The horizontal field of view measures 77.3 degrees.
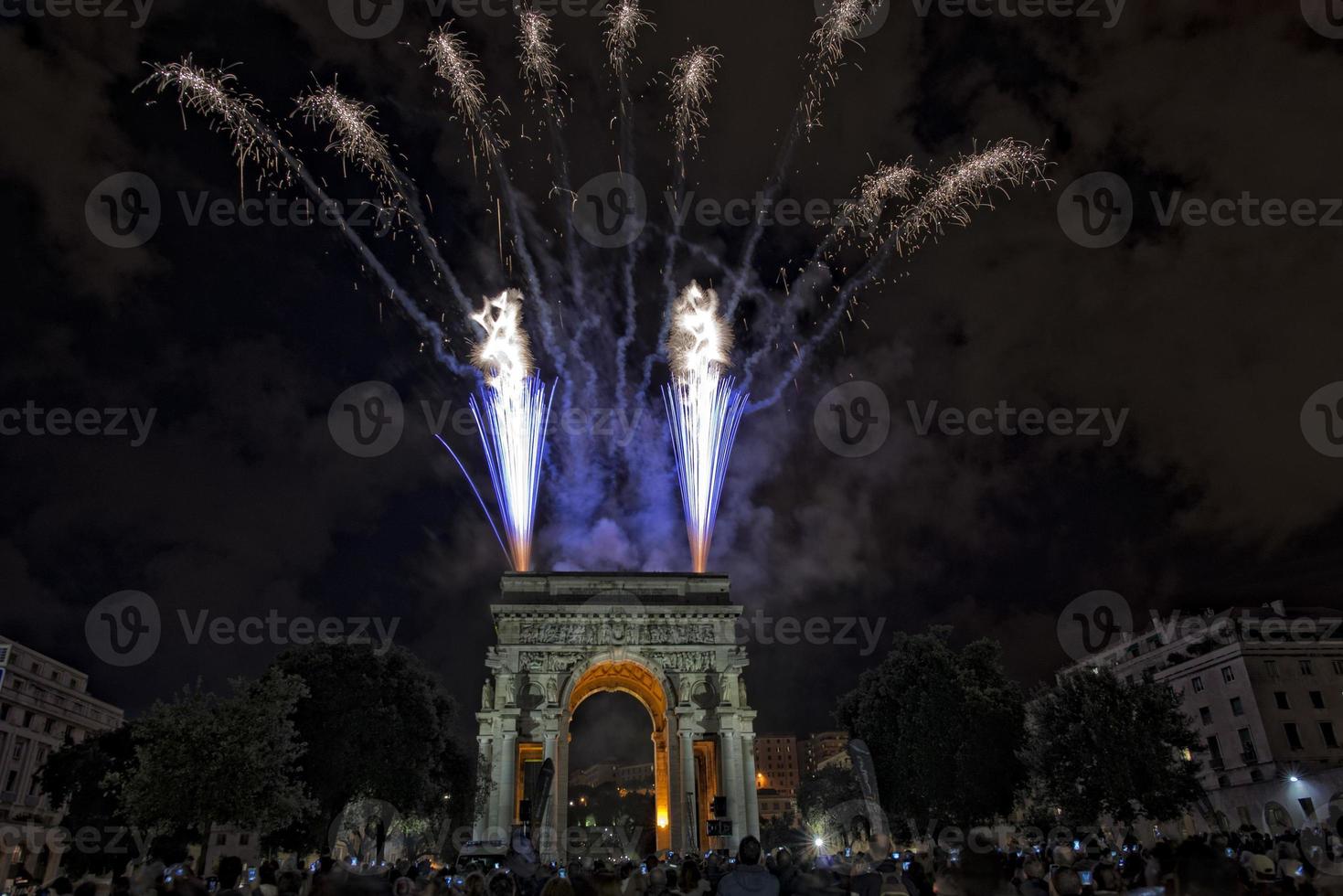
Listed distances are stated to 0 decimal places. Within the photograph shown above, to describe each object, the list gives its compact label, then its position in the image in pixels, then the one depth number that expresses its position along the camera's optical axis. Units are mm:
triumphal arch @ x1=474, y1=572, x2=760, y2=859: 58406
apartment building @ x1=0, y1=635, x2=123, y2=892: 66438
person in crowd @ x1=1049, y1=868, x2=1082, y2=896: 10500
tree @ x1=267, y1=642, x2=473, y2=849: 45938
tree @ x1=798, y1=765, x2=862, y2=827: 96750
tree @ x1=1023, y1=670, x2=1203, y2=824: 43531
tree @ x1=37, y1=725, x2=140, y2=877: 46688
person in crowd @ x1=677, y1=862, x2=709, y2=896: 12023
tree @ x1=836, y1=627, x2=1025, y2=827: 48000
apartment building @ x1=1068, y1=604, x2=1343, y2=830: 59375
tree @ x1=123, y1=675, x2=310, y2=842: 35469
